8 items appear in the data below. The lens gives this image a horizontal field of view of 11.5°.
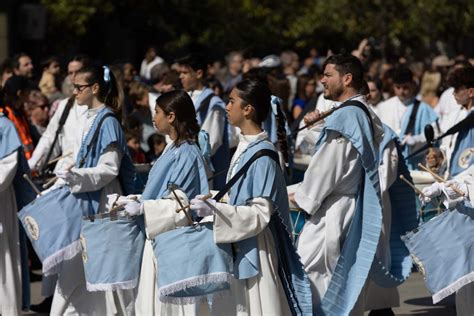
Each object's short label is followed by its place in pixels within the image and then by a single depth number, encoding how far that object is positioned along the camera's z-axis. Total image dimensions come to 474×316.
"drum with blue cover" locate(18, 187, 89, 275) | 14.88
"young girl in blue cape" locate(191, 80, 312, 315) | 12.34
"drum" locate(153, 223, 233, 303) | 12.38
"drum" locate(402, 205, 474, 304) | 12.96
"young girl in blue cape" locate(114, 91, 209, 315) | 13.04
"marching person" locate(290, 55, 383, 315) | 13.19
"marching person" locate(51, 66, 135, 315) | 14.97
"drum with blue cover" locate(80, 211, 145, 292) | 13.85
